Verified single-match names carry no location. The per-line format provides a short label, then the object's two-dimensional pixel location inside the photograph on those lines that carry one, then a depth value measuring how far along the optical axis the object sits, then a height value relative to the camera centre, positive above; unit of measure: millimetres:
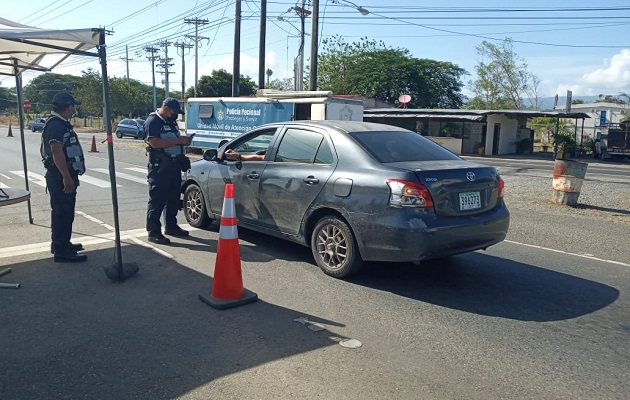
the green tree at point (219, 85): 59519 +3357
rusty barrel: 11188 -1184
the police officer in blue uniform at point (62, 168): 5824 -585
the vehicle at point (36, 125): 47750 -1109
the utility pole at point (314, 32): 23766 +3627
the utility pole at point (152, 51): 73000 +8311
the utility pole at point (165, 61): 68556 +7076
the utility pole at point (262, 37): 28172 +4072
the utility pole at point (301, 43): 31062 +4784
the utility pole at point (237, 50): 28016 +3340
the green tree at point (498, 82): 53625 +3733
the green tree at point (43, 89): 88138 +3764
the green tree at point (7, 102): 85750 +1583
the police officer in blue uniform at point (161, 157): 6914 -533
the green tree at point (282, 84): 73512 +4435
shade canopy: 5270 +735
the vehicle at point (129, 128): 41469 -1052
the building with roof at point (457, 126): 34547 -413
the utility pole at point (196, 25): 60219 +9862
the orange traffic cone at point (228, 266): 4789 -1295
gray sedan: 5016 -747
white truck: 19344 +199
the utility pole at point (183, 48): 69812 +8332
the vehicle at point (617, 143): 32531 -1164
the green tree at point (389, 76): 51719 +4029
